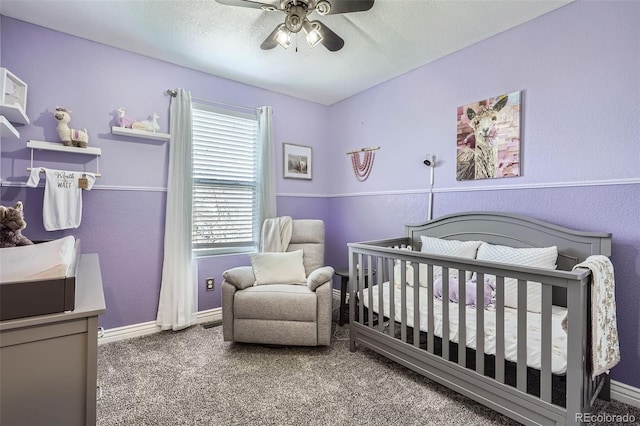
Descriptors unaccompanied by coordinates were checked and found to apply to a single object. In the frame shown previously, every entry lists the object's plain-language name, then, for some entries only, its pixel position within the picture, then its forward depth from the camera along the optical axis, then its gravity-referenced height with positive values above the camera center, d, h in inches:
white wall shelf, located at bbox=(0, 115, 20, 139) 72.9 +20.6
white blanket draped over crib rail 53.6 -17.6
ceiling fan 66.6 +45.9
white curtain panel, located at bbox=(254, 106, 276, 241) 129.1 +19.5
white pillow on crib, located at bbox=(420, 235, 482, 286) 89.0 -8.9
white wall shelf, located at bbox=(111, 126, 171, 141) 98.1 +26.4
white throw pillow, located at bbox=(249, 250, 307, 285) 105.0 -18.4
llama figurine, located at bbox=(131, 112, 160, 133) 101.8 +29.7
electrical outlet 119.5 -27.0
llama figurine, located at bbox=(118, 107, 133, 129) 99.6 +30.4
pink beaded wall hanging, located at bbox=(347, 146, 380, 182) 132.4 +24.6
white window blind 117.8 +13.8
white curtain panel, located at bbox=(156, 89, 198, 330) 108.0 -5.3
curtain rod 109.4 +44.1
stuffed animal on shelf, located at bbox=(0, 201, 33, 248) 45.9 -2.3
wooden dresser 29.6 -16.0
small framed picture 140.3 +25.8
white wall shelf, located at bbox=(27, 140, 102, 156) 85.7 +18.7
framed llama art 88.8 +24.9
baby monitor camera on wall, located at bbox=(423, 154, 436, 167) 109.2 +20.5
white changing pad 31.8 -5.7
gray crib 53.3 -23.0
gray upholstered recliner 91.5 -28.8
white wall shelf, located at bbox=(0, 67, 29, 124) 74.0 +29.1
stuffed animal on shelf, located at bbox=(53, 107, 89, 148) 88.7 +23.5
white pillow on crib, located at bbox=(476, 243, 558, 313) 73.1 -10.2
